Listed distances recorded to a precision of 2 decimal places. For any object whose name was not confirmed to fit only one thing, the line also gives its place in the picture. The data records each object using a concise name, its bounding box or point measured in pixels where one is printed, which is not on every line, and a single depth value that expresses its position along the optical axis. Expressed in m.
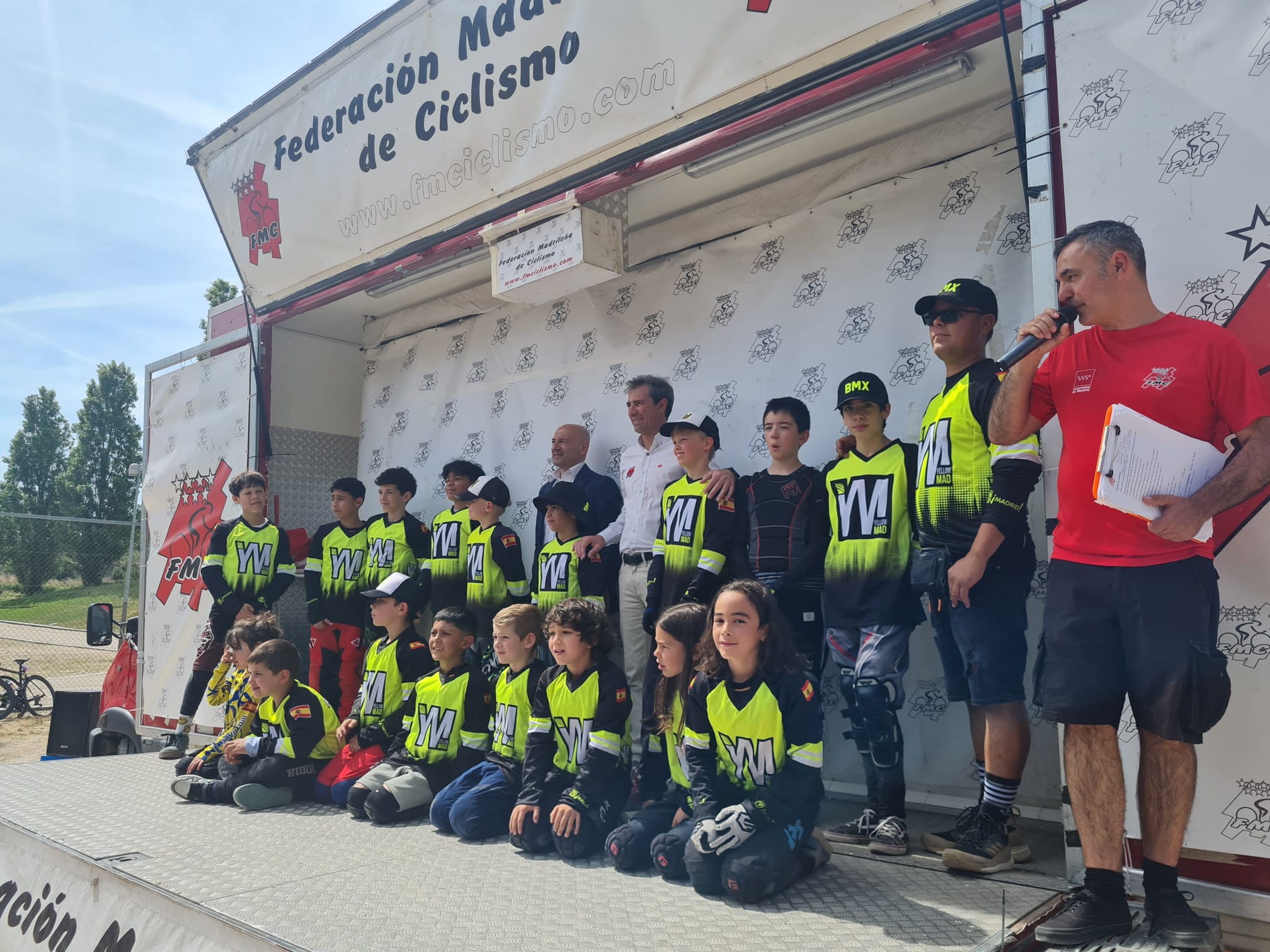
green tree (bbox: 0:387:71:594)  33.44
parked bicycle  12.22
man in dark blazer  4.96
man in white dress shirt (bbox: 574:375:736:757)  4.39
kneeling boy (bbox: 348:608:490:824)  3.86
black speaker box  7.45
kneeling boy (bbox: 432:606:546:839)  3.42
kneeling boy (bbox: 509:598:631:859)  3.14
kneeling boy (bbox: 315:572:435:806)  4.31
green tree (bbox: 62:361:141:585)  31.48
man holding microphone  1.96
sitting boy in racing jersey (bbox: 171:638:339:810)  4.21
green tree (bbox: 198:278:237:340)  32.16
